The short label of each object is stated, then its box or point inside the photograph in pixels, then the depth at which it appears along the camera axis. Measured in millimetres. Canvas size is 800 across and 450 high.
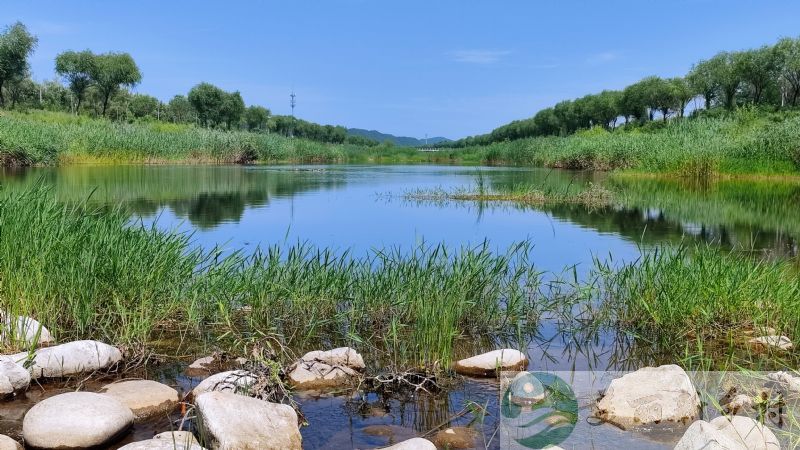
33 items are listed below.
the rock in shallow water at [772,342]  5723
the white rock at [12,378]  4328
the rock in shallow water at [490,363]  5188
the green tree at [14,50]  57406
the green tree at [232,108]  82500
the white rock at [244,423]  3479
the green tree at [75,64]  67806
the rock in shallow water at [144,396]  4242
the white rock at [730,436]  3182
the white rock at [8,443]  3498
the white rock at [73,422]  3664
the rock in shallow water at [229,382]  4258
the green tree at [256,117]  102062
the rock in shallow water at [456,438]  3918
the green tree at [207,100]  80250
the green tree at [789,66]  66000
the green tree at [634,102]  76812
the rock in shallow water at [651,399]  4059
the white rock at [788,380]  4283
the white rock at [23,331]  4977
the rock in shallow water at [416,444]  3421
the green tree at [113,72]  68688
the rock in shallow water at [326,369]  4828
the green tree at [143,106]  94562
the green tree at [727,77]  71375
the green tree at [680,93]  74938
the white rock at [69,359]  4660
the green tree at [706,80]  75938
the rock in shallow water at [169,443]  3338
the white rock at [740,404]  4094
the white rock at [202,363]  5188
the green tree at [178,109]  100250
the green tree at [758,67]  68125
